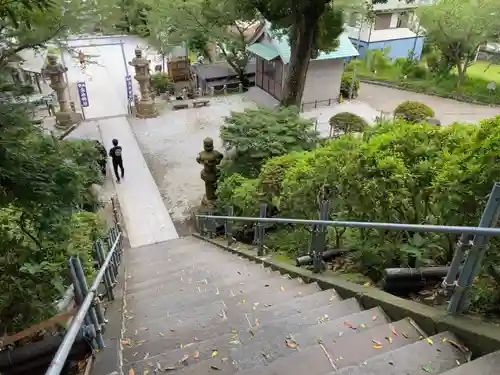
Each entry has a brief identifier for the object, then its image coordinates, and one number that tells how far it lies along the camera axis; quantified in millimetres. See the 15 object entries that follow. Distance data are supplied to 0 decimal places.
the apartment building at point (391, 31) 25594
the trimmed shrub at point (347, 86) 21047
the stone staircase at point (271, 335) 2320
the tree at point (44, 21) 3699
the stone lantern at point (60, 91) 16031
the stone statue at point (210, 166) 9659
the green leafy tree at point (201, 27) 17344
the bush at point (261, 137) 9664
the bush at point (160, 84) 22594
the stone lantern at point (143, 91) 17547
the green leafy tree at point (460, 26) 20047
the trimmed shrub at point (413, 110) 16906
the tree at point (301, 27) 11336
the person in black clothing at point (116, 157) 12570
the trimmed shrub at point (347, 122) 14987
